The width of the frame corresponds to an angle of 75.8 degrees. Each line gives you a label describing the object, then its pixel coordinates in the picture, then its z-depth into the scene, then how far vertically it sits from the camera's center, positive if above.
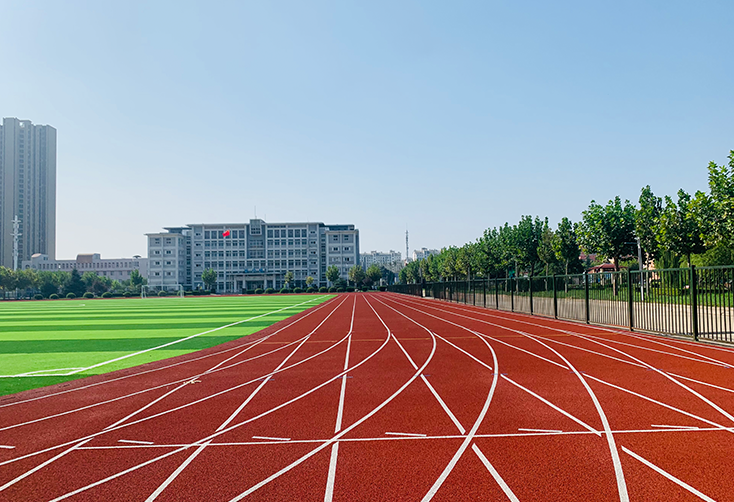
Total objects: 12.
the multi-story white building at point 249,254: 121.06 +4.47
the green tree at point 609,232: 36.50 +2.69
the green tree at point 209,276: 112.00 -1.01
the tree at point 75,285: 101.62 -2.52
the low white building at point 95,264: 161.12 +3.07
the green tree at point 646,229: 33.56 +2.67
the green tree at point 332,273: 110.50 -0.76
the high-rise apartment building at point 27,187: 167.62 +32.02
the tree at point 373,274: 119.31 -1.06
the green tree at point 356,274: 111.31 -0.97
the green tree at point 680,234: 26.62 +1.80
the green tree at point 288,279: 114.25 -1.97
